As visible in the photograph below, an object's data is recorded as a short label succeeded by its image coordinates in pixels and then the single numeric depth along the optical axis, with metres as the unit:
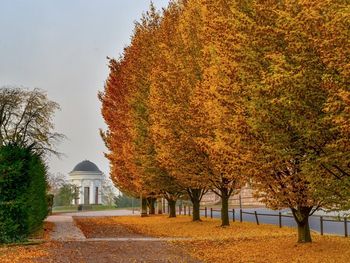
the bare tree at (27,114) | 49.78
